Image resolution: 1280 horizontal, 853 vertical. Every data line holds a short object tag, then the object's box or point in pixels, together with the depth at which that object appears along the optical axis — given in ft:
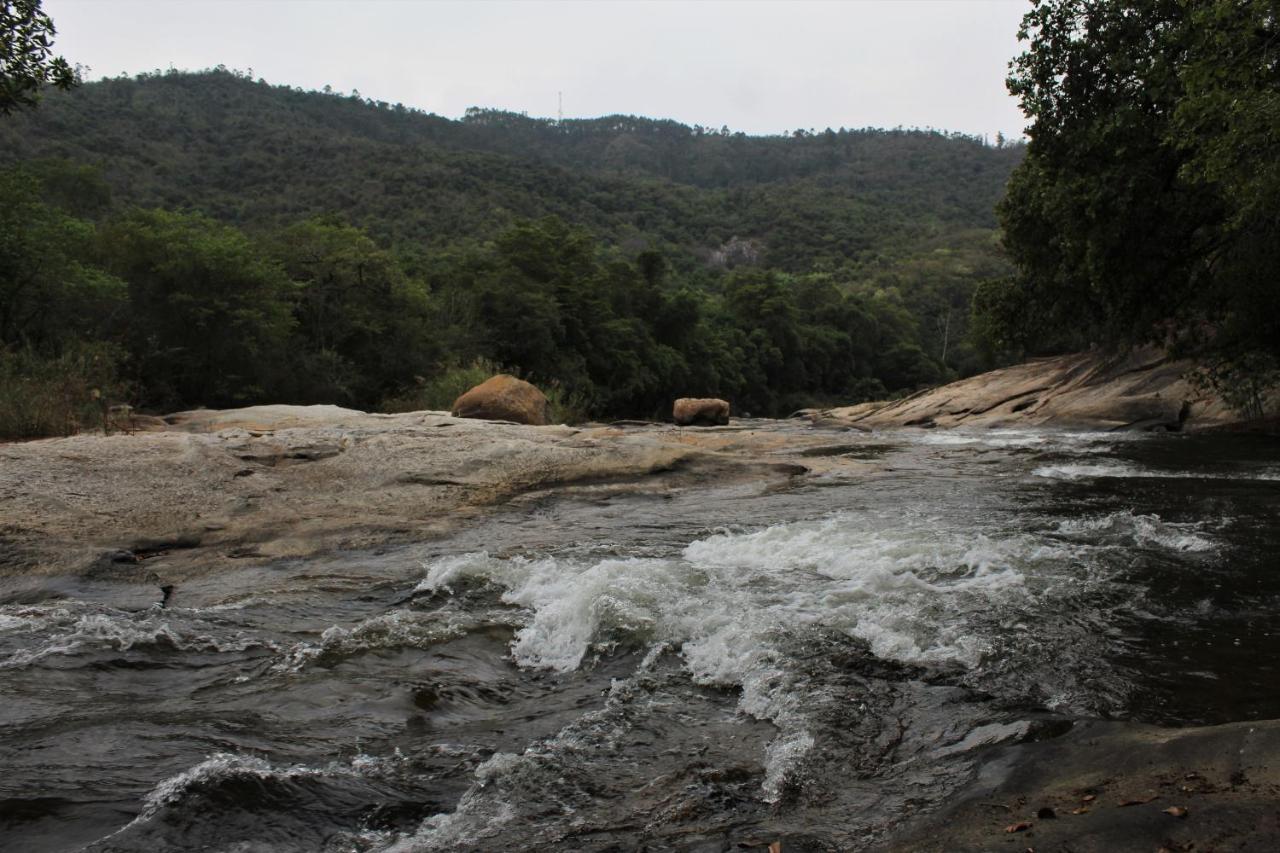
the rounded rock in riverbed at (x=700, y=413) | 99.45
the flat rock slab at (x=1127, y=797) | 6.87
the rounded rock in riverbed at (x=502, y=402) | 60.13
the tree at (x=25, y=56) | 32.60
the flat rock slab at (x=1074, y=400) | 66.03
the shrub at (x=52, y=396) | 32.99
